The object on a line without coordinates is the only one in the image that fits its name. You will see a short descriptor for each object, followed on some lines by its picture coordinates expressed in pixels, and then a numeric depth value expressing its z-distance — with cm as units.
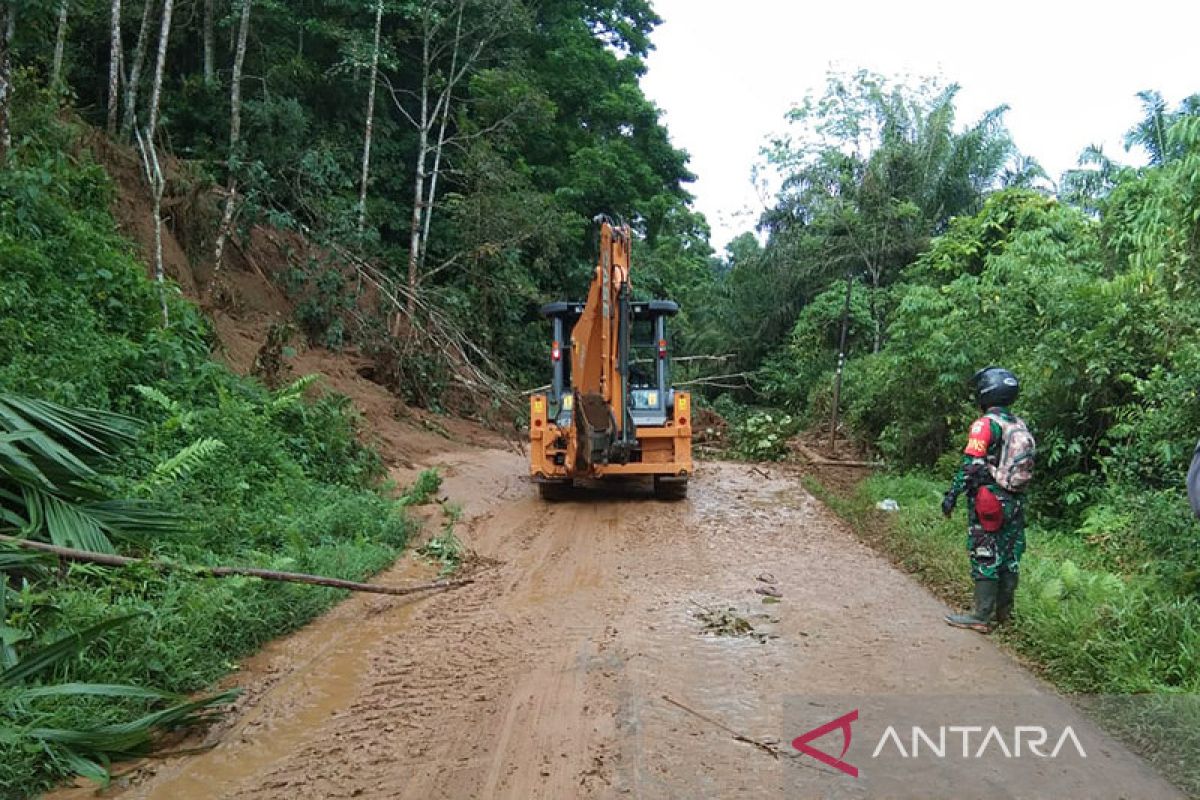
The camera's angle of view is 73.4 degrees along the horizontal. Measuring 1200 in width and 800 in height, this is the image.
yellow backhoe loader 1020
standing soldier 538
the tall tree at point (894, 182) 2172
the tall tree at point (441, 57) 1845
